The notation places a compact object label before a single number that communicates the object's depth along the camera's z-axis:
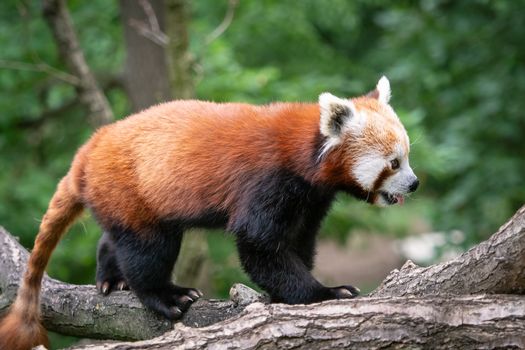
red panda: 7.85
